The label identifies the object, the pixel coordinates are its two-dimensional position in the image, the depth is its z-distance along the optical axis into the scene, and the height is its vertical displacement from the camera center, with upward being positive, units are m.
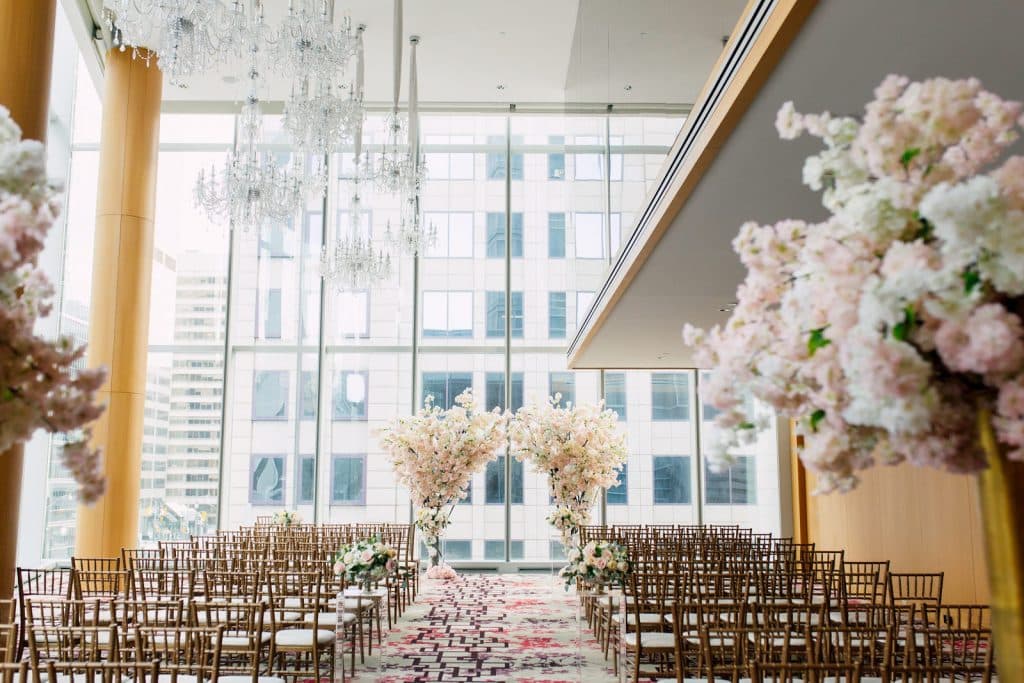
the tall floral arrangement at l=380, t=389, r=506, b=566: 12.05 +0.25
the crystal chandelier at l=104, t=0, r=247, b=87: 6.26 +3.14
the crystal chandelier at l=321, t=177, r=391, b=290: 9.91 +2.30
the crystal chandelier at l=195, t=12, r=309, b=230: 8.21 +2.65
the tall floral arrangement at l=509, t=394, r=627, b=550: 11.98 +0.30
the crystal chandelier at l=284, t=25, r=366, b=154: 7.66 +3.05
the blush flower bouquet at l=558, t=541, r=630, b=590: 6.69 -0.68
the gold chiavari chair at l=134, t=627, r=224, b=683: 3.50 -0.86
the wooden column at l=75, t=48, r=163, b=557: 10.77 +2.29
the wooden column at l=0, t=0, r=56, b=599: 5.79 +2.62
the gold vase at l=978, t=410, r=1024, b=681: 1.46 -0.12
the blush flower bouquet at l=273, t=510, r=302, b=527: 11.97 -0.61
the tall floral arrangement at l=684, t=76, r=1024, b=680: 1.39 +0.27
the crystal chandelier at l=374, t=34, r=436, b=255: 8.90 +3.08
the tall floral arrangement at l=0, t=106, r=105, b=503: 1.54 +0.21
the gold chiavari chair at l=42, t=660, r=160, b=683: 3.10 -0.70
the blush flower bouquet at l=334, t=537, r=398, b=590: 6.99 -0.70
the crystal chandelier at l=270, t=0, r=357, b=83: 7.20 +3.47
